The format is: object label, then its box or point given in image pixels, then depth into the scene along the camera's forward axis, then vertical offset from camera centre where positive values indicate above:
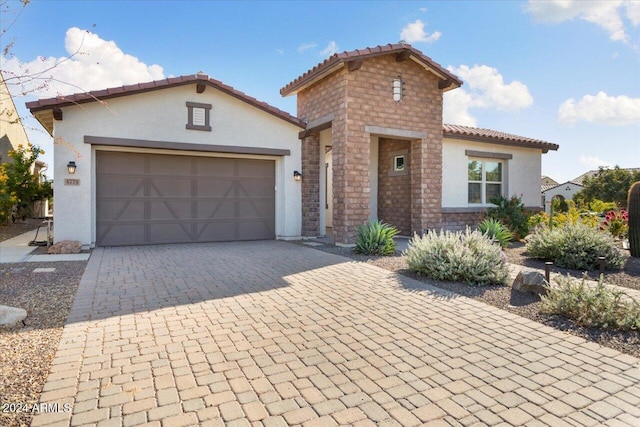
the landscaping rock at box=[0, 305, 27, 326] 4.08 -1.27
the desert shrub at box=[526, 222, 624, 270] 7.19 -0.87
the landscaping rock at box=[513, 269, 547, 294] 5.28 -1.13
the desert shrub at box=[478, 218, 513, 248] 9.68 -0.75
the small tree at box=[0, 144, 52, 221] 13.45 +0.75
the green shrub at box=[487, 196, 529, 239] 11.56 -0.37
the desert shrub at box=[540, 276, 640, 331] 4.02 -1.17
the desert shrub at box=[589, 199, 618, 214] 10.59 -0.05
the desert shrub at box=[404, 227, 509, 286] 6.05 -0.94
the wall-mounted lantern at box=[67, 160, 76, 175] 9.27 +0.90
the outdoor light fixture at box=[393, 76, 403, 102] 10.55 +3.29
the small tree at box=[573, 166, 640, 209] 34.94 +2.00
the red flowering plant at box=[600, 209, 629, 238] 9.86 -0.52
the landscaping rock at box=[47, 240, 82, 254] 8.89 -1.07
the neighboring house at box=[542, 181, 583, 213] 46.74 +1.94
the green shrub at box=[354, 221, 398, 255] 8.78 -0.89
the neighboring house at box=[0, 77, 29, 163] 17.56 +3.45
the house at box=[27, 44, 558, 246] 9.76 +1.41
